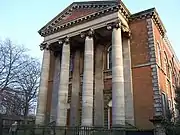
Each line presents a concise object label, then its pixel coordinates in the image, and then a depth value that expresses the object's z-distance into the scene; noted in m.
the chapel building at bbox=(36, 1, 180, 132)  17.81
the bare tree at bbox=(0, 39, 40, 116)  27.64
